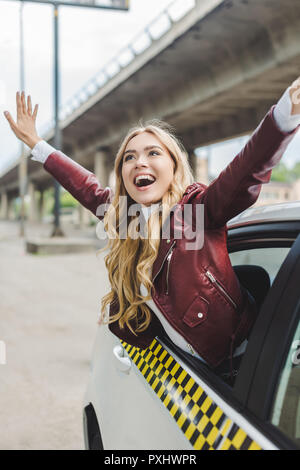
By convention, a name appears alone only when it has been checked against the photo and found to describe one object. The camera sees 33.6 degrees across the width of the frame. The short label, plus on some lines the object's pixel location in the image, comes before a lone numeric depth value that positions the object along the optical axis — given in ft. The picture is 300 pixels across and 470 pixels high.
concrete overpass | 48.52
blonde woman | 5.16
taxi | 4.39
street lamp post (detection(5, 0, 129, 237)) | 63.37
